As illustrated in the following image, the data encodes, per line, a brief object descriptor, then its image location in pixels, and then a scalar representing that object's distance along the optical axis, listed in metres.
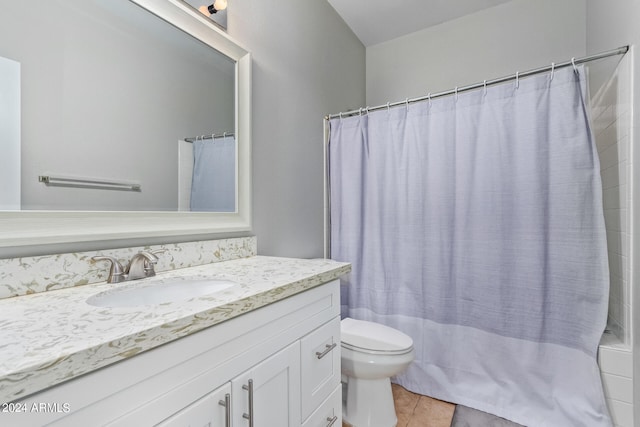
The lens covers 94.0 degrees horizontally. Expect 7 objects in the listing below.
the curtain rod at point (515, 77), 1.32
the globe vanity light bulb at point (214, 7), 1.29
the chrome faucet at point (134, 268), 0.92
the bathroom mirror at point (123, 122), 0.84
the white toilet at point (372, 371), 1.40
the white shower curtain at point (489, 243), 1.41
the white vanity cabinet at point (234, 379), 0.49
